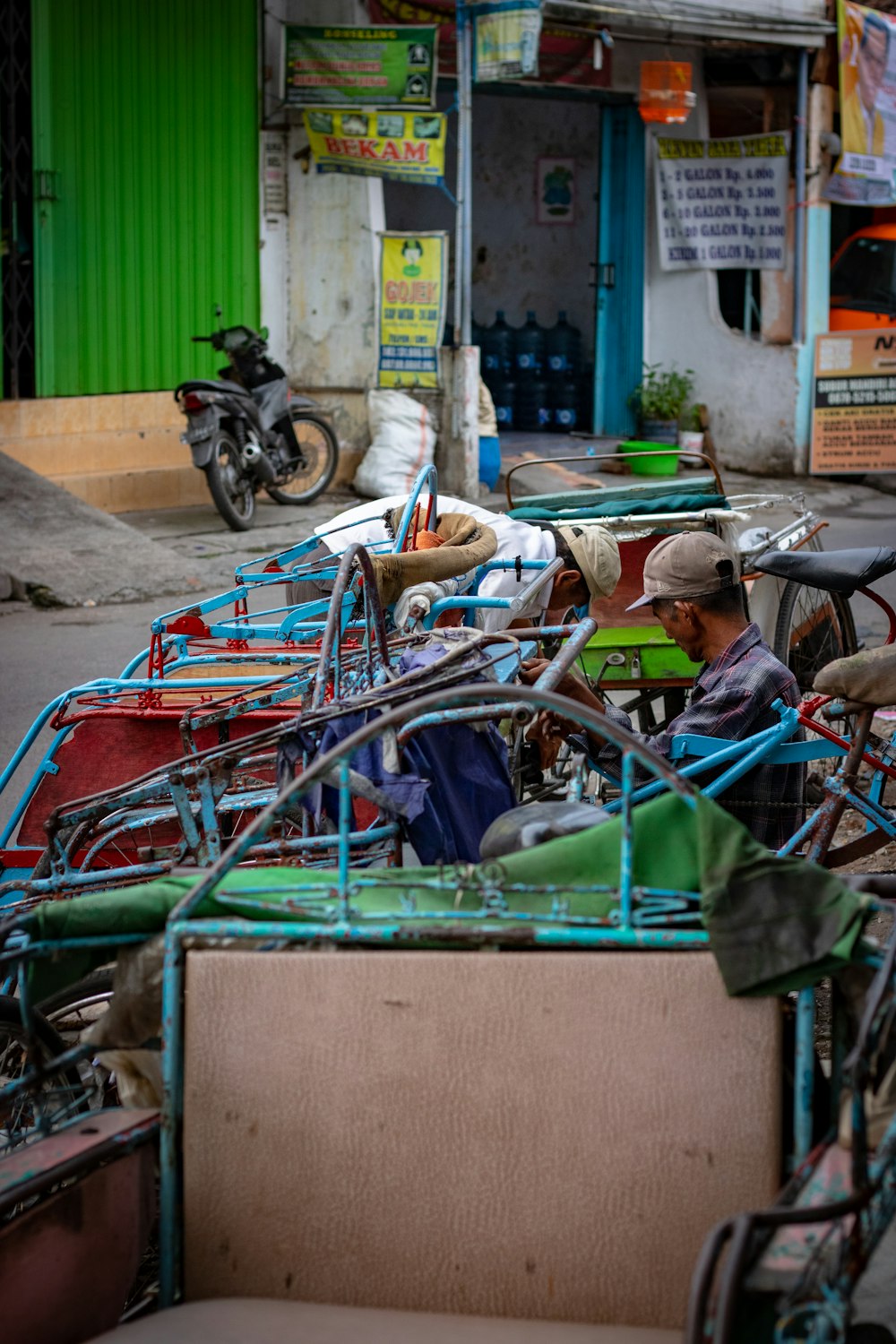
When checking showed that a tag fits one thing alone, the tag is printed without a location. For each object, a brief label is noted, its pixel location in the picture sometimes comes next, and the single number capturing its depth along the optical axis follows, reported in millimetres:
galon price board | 13648
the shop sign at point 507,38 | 10906
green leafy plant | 14062
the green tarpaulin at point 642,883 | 2066
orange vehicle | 14281
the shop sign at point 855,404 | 13383
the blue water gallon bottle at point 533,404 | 15835
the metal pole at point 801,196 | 13289
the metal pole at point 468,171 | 11281
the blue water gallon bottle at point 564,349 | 15945
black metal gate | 10539
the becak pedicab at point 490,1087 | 2098
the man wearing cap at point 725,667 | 3820
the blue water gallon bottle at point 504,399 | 16141
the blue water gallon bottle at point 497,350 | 16250
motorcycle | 10680
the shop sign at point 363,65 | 11195
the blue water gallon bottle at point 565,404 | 15594
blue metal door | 14305
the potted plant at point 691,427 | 14000
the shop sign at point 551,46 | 11945
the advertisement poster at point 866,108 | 13406
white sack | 11945
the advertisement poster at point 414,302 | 11969
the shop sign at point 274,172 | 12156
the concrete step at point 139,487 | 11362
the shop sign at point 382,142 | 11367
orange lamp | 12594
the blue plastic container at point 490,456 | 12406
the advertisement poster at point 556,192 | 16250
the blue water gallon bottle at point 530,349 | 16062
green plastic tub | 12766
